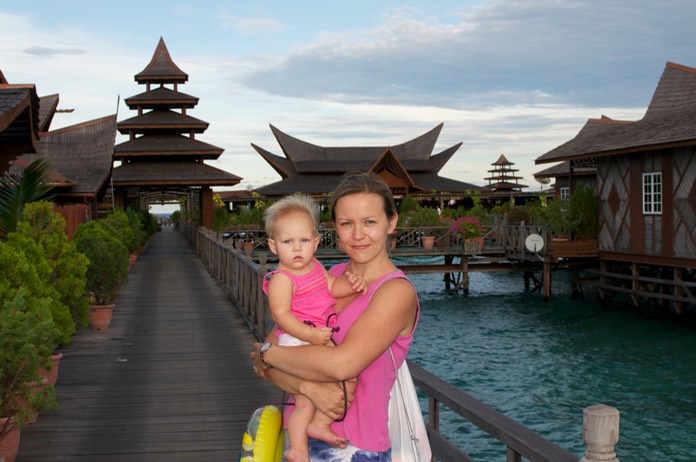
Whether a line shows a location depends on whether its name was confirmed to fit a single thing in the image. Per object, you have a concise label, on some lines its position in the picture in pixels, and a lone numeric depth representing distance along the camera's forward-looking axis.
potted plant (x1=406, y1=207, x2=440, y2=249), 35.97
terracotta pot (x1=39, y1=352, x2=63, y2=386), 8.20
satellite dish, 31.66
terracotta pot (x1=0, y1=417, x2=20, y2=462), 5.96
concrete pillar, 2.89
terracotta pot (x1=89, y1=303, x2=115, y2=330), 13.95
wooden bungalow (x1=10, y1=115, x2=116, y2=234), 29.78
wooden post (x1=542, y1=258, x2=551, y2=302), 32.34
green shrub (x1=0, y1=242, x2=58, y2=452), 5.54
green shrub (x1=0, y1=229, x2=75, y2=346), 7.54
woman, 3.08
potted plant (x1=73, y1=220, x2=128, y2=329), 14.02
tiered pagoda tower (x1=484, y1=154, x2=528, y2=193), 108.88
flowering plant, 34.75
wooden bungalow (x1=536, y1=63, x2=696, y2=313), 25.12
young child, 3.34
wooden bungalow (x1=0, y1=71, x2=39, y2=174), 9.75
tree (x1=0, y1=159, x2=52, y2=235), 11.30
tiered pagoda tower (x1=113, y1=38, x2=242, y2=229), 37.91
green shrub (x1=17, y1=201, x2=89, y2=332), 11.34
